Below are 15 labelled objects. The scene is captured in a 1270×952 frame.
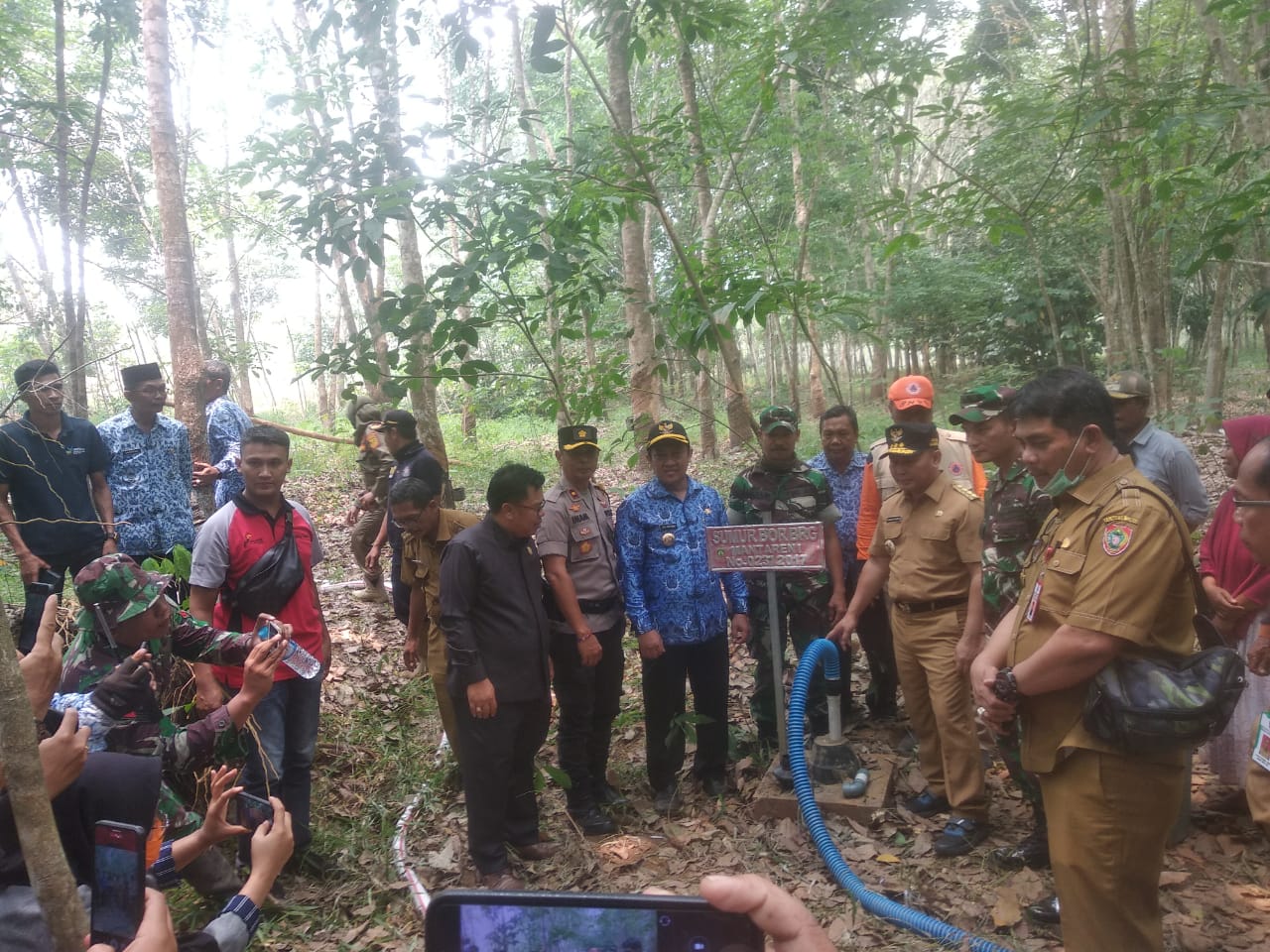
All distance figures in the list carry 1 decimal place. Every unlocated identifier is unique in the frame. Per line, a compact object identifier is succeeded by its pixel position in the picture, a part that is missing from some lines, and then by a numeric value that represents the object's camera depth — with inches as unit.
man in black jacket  136.3
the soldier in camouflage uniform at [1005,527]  133.6
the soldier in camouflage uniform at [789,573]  175.6
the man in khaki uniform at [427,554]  156.1
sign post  149.3
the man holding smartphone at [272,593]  138.8
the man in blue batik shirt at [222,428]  221.6
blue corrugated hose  115.1
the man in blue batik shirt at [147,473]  187.0
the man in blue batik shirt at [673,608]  163.6
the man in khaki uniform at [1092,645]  83.0
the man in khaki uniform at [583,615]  158.9
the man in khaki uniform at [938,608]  141.6
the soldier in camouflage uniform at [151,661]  104.9
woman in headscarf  129.0
